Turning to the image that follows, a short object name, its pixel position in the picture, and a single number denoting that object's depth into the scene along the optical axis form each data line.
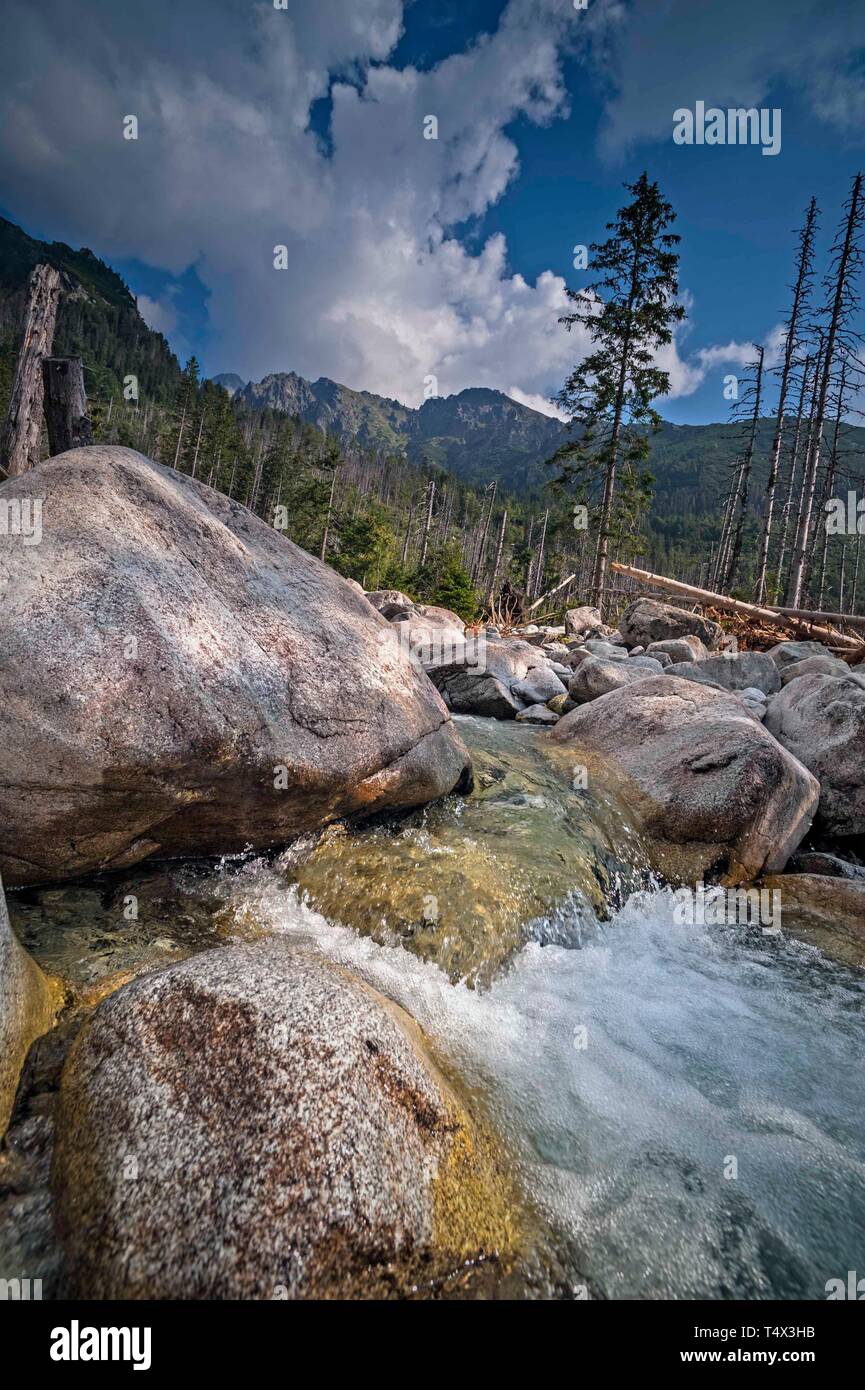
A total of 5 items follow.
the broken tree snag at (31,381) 9.08
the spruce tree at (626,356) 21.81
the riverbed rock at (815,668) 10.19
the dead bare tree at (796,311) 25.55
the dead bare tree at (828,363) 22.73
